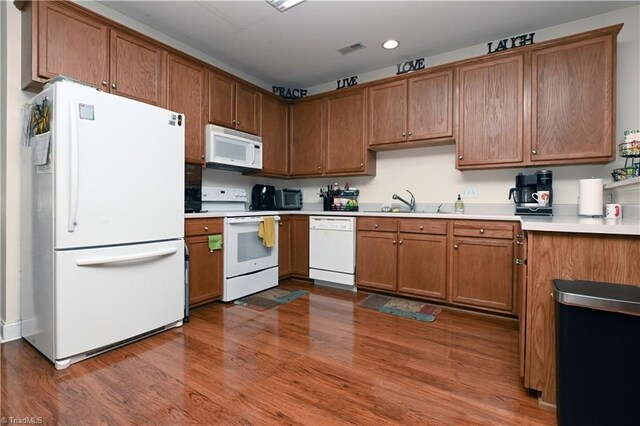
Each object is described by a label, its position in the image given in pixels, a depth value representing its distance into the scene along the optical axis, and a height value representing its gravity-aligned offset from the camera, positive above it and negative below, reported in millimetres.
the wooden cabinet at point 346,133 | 3619 +939
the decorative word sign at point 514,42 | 2893 +1636
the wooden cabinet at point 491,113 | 2754 +917
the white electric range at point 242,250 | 2973 -420
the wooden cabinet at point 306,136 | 3936 +978
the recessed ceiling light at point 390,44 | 3106 +1718
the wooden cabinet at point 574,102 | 2418 +907
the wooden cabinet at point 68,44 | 2047 +1181
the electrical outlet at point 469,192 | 3191 +195
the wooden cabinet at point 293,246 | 3701 -448
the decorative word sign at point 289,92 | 4355 +1696
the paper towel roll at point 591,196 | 2178 +109
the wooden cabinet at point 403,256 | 2887 -462
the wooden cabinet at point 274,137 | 3836 +954
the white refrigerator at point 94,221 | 1761 -78
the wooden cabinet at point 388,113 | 3338 +1098
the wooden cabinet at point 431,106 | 3080 +1081
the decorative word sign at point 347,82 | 3934 +1678
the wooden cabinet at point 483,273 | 2574 -546
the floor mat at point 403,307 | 2671 -911
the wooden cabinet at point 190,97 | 2805 +1074
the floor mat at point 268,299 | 2914 -905
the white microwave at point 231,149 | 3094 +661
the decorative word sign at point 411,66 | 3463 +1666
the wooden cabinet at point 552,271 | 1306 -271
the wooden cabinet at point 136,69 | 2422 +1175
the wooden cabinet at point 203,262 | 2677 -486
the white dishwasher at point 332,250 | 3361 -450
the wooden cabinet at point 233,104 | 3180 +1182
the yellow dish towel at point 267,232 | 3299 -239
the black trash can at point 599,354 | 1109 -543
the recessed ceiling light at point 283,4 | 2404 +1649
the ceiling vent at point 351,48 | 3146 +1717
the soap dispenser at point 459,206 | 3173 +48
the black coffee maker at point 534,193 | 2662 +161
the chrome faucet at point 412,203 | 3510 +85
